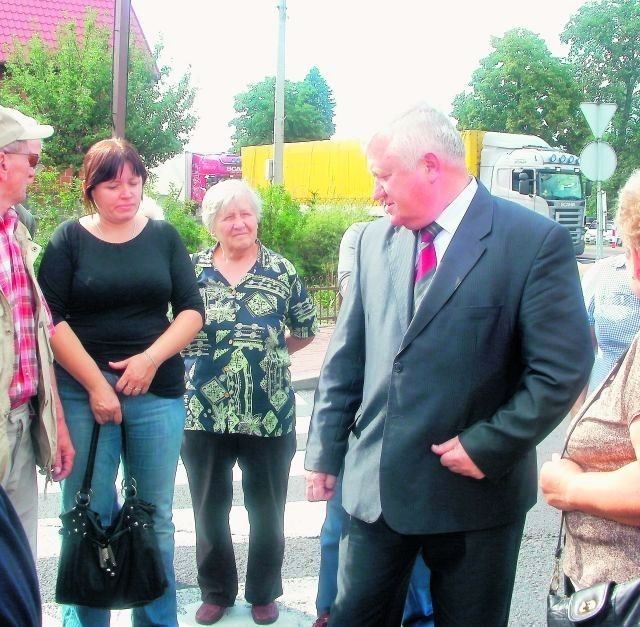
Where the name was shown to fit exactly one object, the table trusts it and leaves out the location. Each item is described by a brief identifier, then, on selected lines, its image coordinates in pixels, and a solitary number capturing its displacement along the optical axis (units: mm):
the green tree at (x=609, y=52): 52375
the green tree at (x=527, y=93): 47906
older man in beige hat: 2699
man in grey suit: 2264
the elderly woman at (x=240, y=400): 3586
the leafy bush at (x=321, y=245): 13594
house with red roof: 19938
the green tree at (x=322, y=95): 77325
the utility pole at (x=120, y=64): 7789
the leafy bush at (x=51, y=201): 10633
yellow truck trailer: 24281
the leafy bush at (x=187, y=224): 11875
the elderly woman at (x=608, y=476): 1824
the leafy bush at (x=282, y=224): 12875
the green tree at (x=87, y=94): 14484
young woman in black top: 3092
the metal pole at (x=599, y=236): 16939
